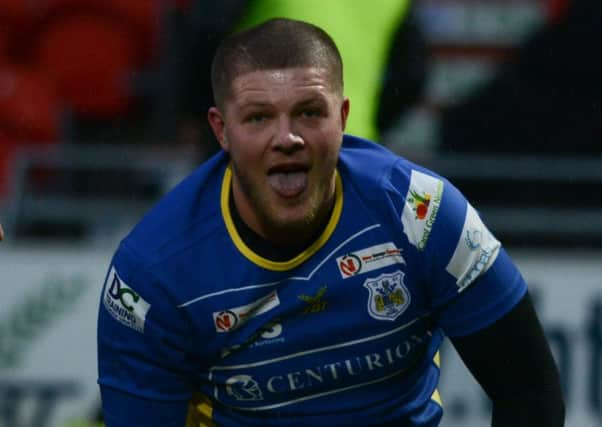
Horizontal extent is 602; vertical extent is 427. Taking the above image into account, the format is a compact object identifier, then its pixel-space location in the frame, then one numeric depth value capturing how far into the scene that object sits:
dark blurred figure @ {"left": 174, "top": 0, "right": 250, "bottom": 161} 9.77
